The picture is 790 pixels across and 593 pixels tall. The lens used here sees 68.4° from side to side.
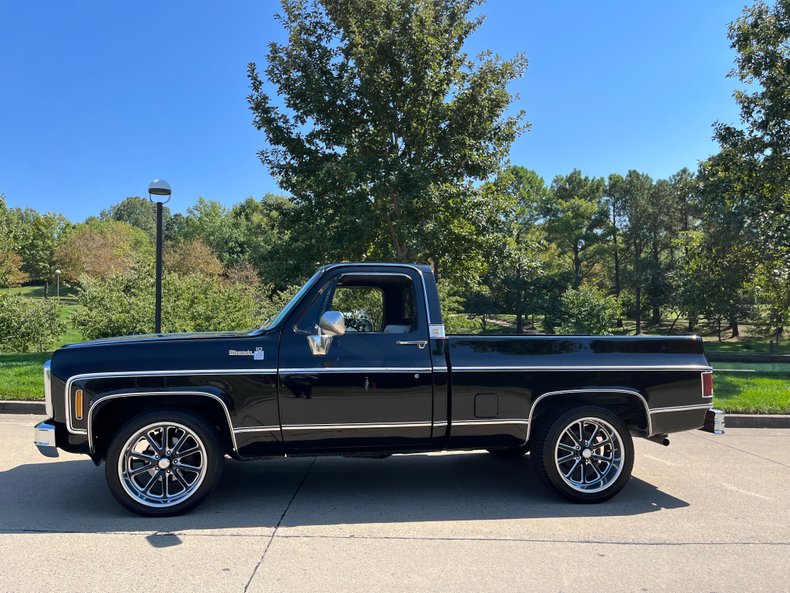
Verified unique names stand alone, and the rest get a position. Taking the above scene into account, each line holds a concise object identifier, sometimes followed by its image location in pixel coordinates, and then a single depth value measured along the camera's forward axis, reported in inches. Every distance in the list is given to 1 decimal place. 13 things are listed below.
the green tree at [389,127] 465.1
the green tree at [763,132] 595.8
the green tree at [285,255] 519.8
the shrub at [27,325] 696.4
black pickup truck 176.1
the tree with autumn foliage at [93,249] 2063.2
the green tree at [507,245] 522.3
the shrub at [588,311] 1226.0
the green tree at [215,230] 2309.3
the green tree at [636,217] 2257.0
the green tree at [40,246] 2652.6
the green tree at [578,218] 2294.5
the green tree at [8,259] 1760.8
